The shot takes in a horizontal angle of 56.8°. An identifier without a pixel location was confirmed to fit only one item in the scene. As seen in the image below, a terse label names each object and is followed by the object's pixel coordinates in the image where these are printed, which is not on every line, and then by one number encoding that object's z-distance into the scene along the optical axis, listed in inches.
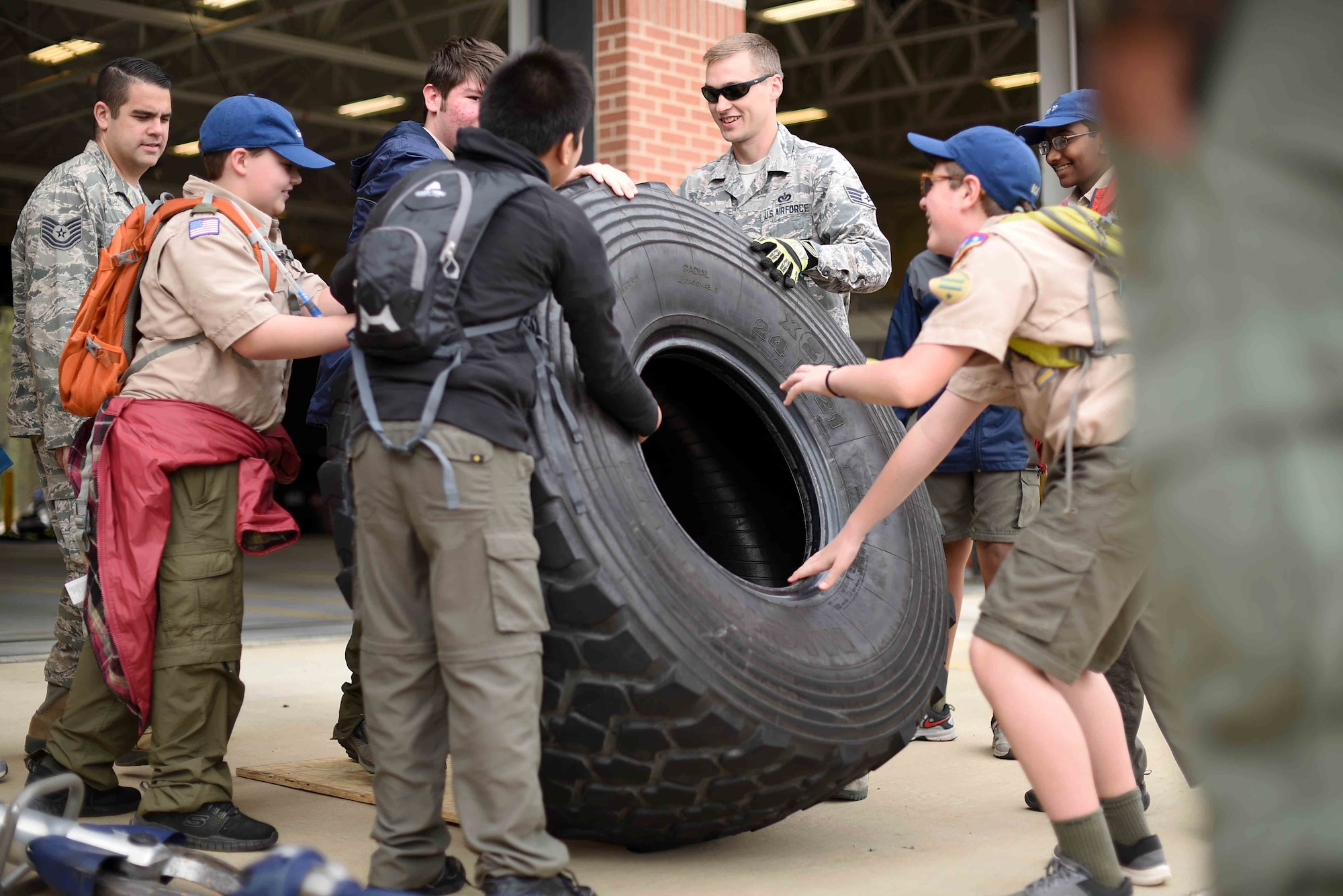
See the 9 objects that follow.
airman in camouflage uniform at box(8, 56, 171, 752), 138.6
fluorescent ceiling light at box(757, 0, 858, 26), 522.3
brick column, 259.4
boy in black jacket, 83.3
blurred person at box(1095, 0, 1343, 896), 30.1
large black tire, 88.0
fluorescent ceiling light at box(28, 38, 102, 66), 518.3
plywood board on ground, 123.9
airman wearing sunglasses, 141.7
